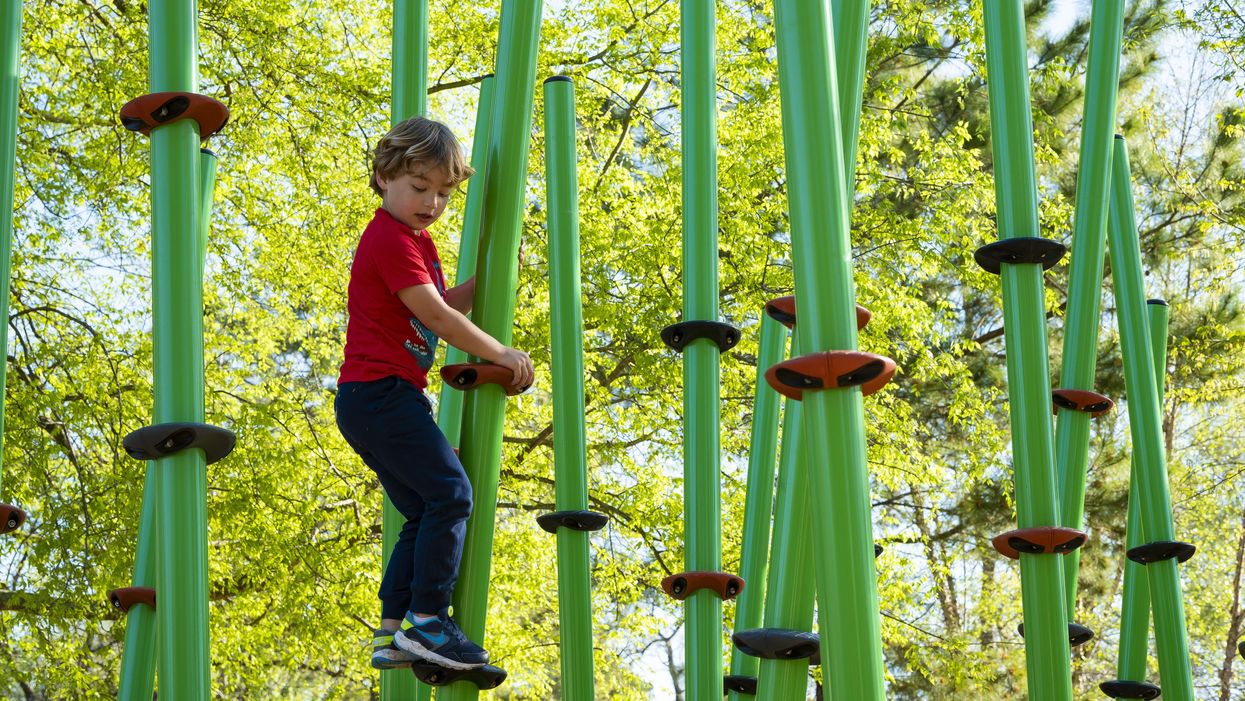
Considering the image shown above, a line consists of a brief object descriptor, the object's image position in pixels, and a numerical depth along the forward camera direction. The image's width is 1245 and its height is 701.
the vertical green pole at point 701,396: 3.35
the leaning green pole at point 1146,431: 3.87
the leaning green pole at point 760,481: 3.89
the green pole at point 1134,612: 4.17
